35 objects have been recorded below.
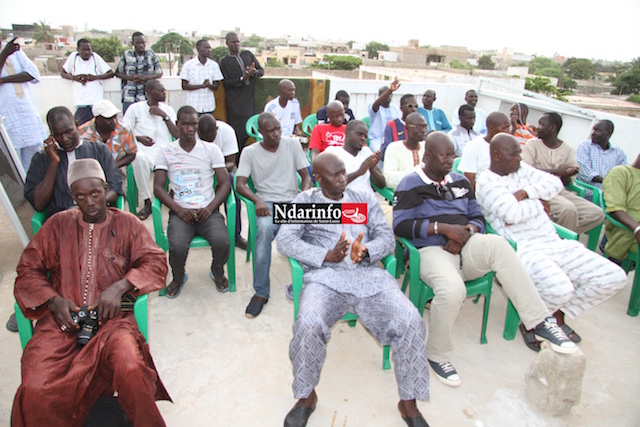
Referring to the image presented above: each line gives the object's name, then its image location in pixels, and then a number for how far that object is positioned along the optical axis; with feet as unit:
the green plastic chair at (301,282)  8.75
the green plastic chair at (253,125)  17.98
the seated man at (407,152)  12.89
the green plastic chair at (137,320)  7.48
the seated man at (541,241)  9.81
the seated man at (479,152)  13.21
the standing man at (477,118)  19.75
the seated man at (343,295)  7.68
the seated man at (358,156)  12.10
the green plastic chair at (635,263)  11.83
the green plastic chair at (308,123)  19.77
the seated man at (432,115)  19.21
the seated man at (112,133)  12.87
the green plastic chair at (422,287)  9.86
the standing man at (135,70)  18.39
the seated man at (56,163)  9.77
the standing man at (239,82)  20.08
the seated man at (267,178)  11.18
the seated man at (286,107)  17.81
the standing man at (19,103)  13.60
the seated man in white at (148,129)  15.35
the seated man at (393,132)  15.80
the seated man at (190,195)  11.19
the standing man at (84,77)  18.07
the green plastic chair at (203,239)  11.29
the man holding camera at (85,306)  6.47
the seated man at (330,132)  14.57
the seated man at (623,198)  12.28
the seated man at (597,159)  15.03
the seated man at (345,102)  18.31
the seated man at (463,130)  17.07
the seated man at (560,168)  13.17
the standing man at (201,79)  19.21
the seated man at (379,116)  18.22
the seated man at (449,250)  8.98
